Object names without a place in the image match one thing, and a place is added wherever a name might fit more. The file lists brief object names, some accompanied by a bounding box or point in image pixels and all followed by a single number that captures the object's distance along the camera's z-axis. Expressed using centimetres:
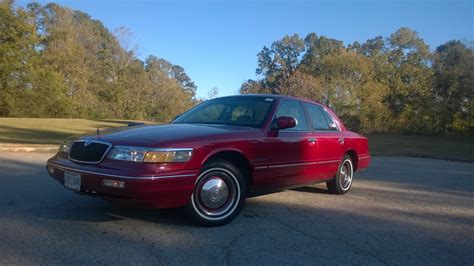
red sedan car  425
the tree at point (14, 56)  3962
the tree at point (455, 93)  4663
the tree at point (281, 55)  8625
